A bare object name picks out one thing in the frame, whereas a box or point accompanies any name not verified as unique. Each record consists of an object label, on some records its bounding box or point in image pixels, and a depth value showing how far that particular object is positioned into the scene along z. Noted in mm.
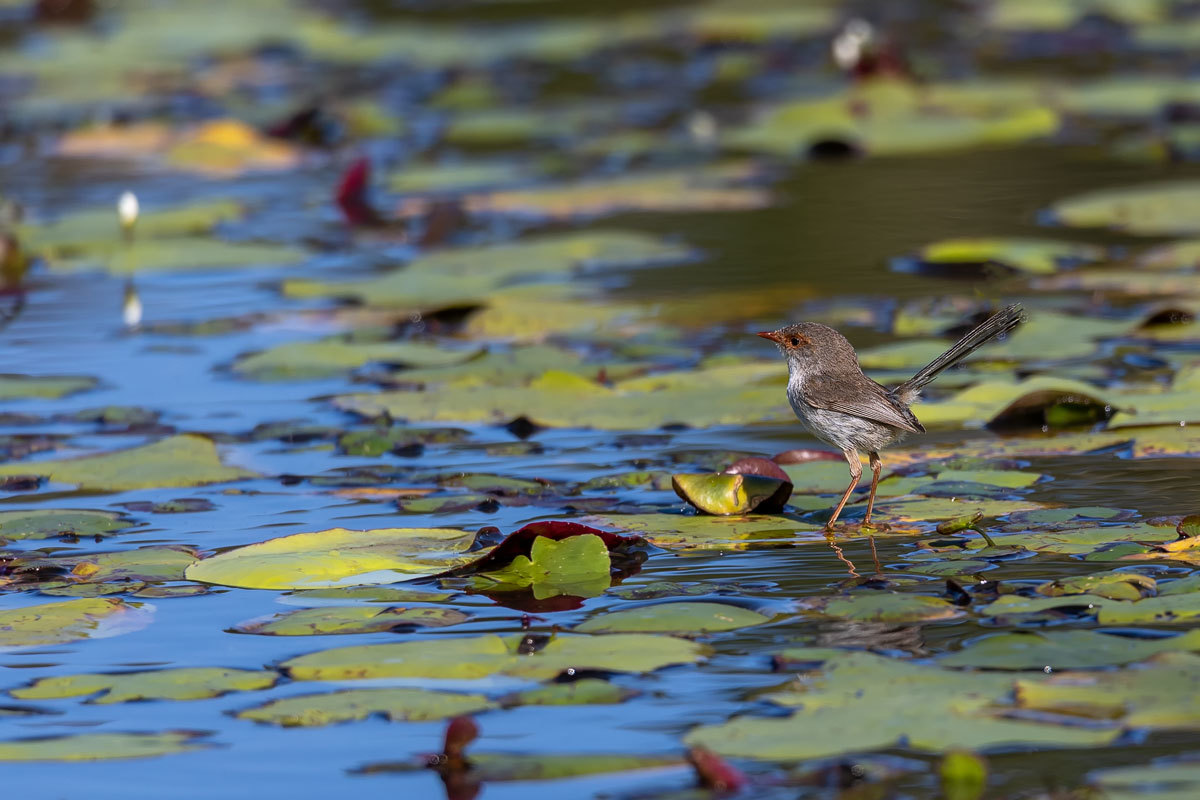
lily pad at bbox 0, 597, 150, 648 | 8484
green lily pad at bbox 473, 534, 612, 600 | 9141
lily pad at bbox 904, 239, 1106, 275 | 16547
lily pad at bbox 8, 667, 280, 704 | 7691
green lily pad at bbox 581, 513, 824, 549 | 9852
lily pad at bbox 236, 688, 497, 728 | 7281
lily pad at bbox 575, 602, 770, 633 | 8250
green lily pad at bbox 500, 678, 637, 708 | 7410
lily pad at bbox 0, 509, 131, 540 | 10344
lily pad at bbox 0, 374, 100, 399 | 14031
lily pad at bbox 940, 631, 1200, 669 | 7398
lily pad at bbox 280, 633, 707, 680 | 7727
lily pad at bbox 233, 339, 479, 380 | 14570
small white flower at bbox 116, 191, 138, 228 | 18477
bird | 10328
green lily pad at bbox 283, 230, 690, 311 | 17187
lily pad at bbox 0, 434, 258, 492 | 11531
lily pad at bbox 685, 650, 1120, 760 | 6594
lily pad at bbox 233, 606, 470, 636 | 8437
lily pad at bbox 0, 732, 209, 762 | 6965
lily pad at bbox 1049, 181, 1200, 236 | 18062
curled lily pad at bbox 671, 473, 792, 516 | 10234
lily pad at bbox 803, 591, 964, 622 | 8141
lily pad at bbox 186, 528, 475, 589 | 9203
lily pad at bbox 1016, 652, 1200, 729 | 6707
